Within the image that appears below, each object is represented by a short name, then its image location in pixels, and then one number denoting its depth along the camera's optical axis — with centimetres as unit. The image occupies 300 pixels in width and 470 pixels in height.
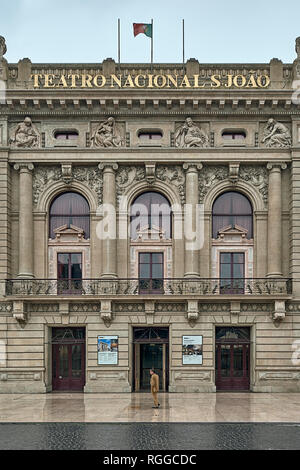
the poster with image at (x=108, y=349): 3203
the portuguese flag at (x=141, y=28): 3403
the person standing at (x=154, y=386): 2570
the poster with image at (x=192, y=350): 3200
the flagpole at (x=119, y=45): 3388
